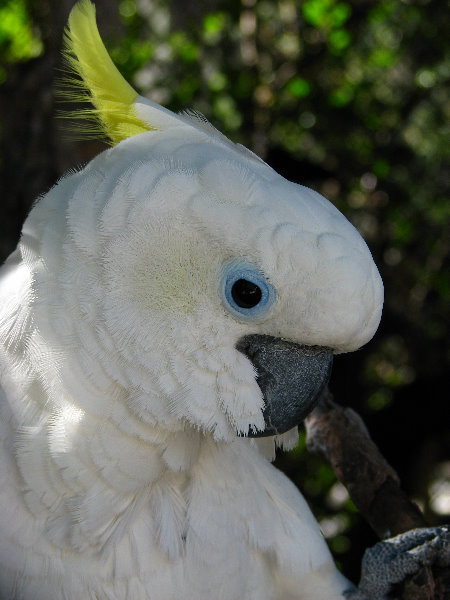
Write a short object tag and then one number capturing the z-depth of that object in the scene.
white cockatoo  0.31
